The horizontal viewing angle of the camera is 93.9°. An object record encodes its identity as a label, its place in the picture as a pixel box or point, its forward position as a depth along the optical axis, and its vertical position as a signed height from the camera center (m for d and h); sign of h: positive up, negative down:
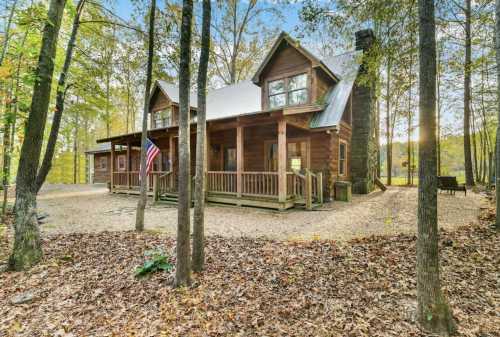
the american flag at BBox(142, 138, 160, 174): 7.69 +0.64
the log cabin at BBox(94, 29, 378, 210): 8.89 +1.74
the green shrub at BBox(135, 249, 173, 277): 3.75 -1.56
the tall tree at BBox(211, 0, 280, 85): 18.03 +10.73
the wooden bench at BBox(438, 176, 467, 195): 10.50 -0.65
